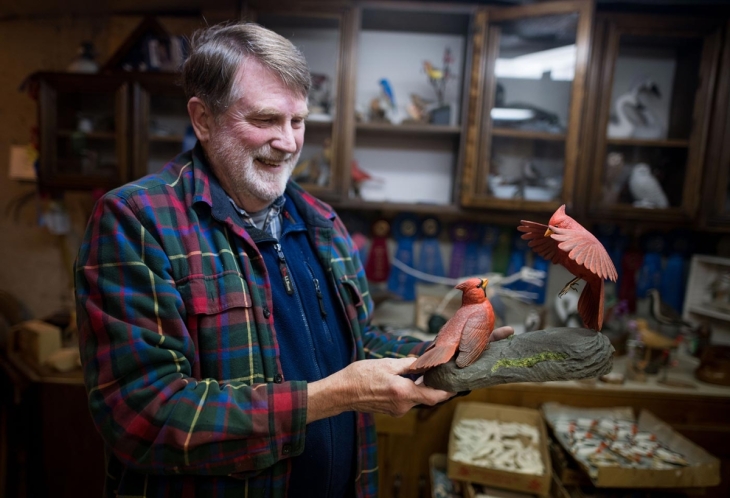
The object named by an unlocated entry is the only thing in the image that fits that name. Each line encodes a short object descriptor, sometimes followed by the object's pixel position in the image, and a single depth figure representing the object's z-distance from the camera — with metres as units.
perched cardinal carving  0.98
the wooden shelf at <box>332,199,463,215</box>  2.45
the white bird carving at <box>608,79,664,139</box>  2.40
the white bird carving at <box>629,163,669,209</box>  2.38
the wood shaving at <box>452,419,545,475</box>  1.73
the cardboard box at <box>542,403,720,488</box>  1.59
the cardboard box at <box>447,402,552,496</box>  1.63
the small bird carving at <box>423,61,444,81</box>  2.51
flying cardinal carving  0.96
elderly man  0.87
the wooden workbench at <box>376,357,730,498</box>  2.06
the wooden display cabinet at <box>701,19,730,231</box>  2.25
